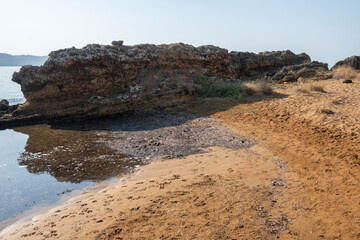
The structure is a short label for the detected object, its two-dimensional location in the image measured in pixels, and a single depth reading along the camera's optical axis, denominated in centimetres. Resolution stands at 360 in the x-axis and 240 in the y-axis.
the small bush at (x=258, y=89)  1246
